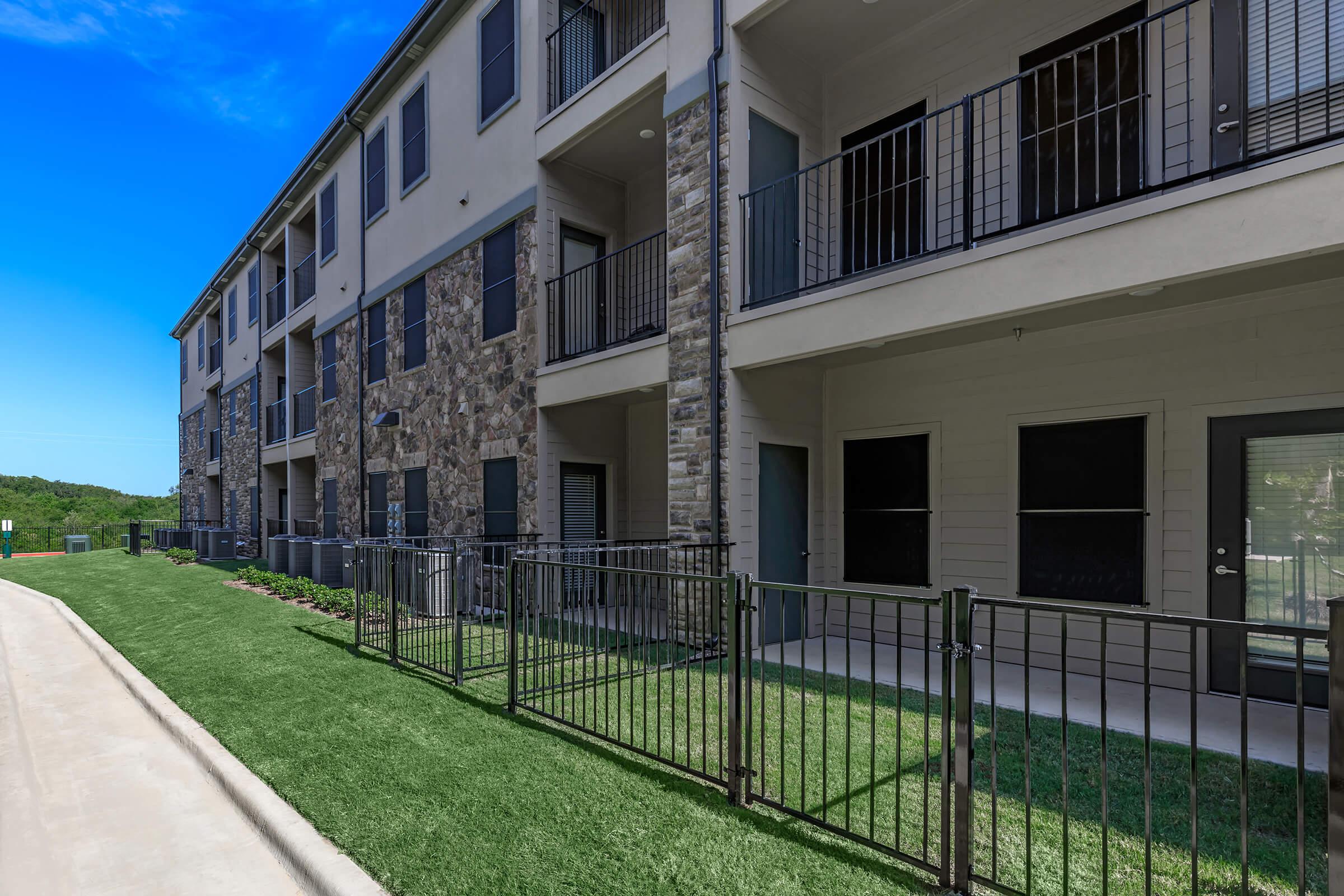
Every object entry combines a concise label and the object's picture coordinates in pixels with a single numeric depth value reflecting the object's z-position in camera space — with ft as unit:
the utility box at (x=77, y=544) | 79.66
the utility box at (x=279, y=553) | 52.19
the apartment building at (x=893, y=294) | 17.98
